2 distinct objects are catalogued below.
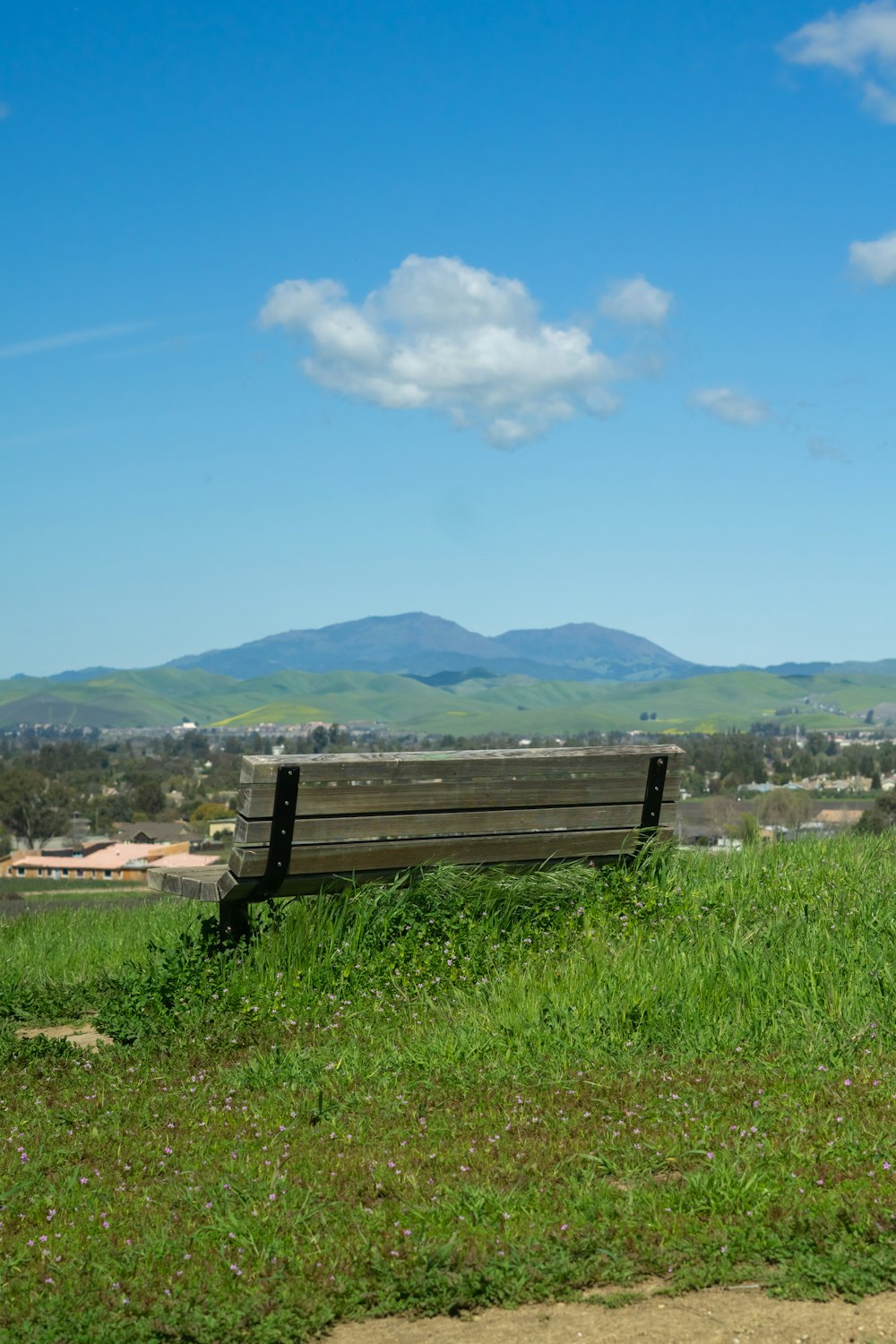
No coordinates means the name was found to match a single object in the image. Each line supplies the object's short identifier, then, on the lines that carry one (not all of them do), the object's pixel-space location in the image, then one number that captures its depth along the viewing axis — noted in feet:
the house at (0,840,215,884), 169.15
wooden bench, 20.36
